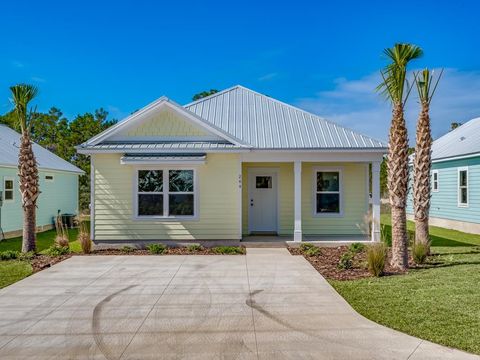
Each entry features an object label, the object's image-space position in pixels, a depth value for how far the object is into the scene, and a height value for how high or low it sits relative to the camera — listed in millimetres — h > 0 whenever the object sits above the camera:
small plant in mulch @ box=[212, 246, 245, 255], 11828 -1801
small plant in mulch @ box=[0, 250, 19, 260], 10961 -1767
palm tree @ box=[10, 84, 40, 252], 11594 +788
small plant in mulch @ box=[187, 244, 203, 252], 12305 -1770
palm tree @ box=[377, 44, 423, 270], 9305 +1022
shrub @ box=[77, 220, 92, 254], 11867 -1525
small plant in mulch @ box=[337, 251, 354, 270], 9442 -1758
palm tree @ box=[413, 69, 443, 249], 11086 +884
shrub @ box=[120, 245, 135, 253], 12234 -1804
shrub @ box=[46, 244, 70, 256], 11561 -1746
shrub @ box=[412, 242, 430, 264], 9781 -1566
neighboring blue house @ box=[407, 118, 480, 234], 16641 +398
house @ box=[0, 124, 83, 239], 15820 +282
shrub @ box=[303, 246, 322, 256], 11398 -1791
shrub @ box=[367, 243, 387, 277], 8566 -1527
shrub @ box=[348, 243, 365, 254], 11688 -1738
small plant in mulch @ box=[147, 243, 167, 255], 11986 -1757
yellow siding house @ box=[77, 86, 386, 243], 12680 +797
